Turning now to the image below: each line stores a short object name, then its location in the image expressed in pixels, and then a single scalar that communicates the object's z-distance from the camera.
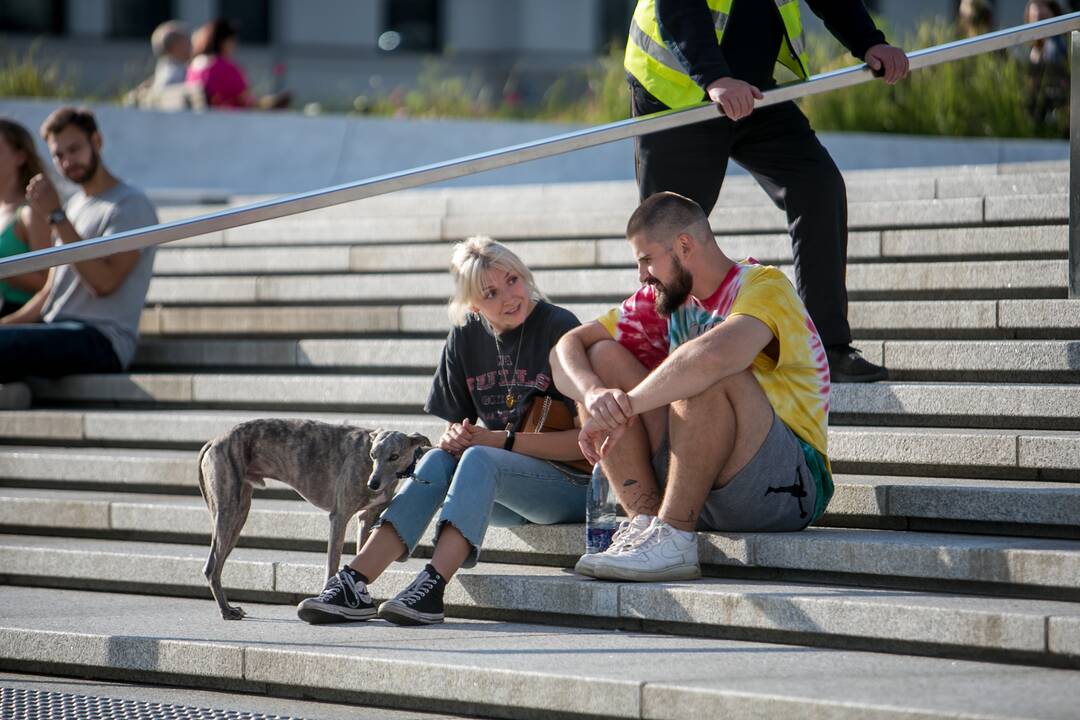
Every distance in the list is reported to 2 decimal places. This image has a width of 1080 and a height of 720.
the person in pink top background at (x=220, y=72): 24.58
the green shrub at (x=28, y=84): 24.02
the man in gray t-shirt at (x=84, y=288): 13.79
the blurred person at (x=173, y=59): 25.87
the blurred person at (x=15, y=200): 14.52
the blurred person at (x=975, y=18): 20.37
